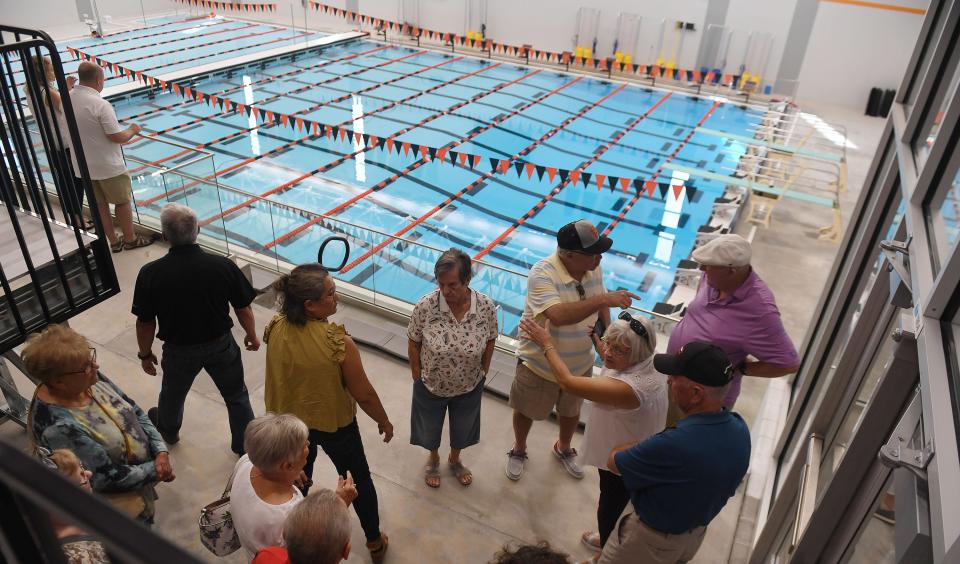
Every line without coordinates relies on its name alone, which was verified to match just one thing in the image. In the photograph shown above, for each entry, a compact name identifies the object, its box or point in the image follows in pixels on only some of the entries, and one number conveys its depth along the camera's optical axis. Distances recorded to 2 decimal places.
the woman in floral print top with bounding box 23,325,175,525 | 2.14
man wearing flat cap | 2.63
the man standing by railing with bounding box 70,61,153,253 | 4.45
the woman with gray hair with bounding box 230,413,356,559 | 1.91
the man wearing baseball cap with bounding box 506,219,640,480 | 2.76
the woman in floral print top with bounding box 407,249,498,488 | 2.75
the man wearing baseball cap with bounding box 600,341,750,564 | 1.96
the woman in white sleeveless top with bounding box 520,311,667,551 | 2.37
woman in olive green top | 2.38
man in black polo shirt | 2.78
